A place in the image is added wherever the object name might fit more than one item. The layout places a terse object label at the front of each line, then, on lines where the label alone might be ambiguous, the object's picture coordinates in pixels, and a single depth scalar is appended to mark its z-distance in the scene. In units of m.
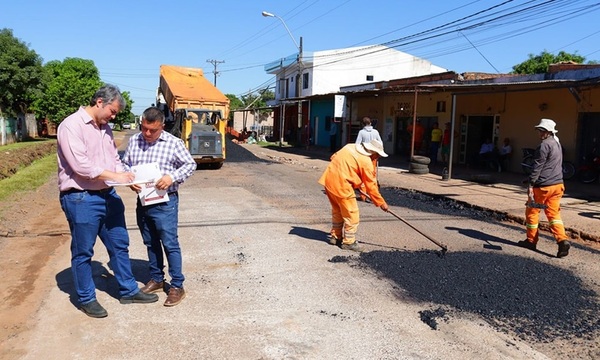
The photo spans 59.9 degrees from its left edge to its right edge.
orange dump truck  17.97
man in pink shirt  4.12
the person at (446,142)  19.00
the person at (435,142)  20.34
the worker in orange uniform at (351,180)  6.64
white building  39.53
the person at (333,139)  29.27
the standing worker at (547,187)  7.04
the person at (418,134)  22.39
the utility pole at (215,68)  67.16
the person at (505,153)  17.89
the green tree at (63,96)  39.16
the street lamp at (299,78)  31.42
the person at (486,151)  18.47
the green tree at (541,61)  41.38
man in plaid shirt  4.62
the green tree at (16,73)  32.69
